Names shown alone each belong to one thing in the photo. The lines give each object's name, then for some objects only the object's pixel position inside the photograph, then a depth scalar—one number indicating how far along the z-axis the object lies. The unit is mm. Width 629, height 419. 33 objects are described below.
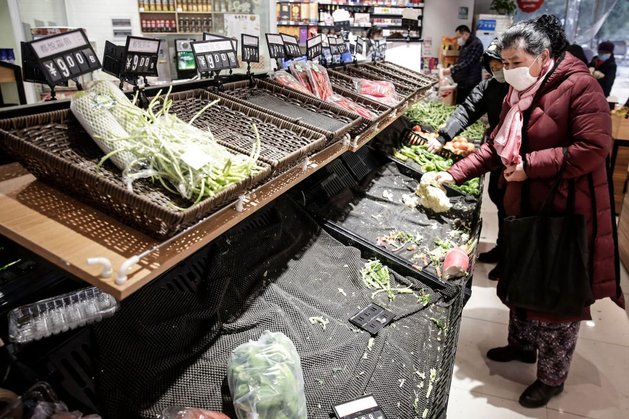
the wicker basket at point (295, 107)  1860
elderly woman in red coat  1930
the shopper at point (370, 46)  4471
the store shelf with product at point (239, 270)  1114
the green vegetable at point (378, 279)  1938
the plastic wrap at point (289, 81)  2409
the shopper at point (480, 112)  3430
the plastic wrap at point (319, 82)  2572
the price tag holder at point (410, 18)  5738
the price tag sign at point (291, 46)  2768
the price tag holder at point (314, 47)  3004
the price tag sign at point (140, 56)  1628
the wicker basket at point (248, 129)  1494
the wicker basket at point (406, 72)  4051
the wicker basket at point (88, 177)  1049
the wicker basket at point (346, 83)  3044
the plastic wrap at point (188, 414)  1183
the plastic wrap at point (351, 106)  2457
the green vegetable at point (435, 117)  4338
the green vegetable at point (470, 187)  3018
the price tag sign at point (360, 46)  4313
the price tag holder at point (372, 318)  1692
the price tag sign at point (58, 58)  1328
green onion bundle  1138
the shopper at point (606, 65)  7305
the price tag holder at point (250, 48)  2361
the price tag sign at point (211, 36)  2115
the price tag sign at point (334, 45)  3379
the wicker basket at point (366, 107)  2338
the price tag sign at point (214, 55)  1950
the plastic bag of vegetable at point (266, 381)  1189
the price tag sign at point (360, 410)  1329
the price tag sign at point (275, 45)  2607
